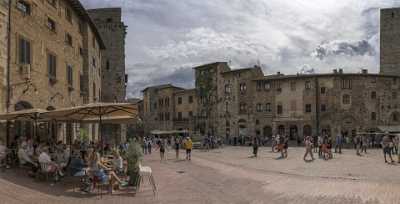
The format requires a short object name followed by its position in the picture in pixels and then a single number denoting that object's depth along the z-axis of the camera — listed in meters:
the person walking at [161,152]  25.11
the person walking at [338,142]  31.41
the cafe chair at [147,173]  11.76
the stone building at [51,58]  17.25
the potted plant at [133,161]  11.84
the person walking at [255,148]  27.57
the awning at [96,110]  11.77
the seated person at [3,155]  13.48
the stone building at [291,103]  49.62
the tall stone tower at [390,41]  59.78
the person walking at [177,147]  25.54
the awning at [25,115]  13.61
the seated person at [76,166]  12.44
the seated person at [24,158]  13.16
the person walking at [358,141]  30.78
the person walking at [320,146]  26.06
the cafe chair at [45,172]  12.05
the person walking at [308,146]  24.23
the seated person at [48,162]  12.11
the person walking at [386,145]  22.18
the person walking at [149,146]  33.15
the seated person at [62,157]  13.32
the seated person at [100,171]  11.20
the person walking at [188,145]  24.28
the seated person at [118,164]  13.01
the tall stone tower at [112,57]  42.84
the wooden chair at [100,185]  11.15
